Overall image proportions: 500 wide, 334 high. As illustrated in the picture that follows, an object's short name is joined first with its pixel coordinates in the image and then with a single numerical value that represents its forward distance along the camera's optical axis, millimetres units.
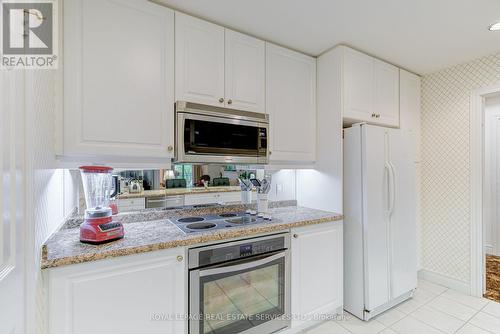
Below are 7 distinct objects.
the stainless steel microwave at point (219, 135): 1628
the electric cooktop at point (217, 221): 1619
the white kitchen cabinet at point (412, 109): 2592
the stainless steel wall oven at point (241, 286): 1408
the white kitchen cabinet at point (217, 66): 1669
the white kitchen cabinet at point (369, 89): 2121
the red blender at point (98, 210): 1253
